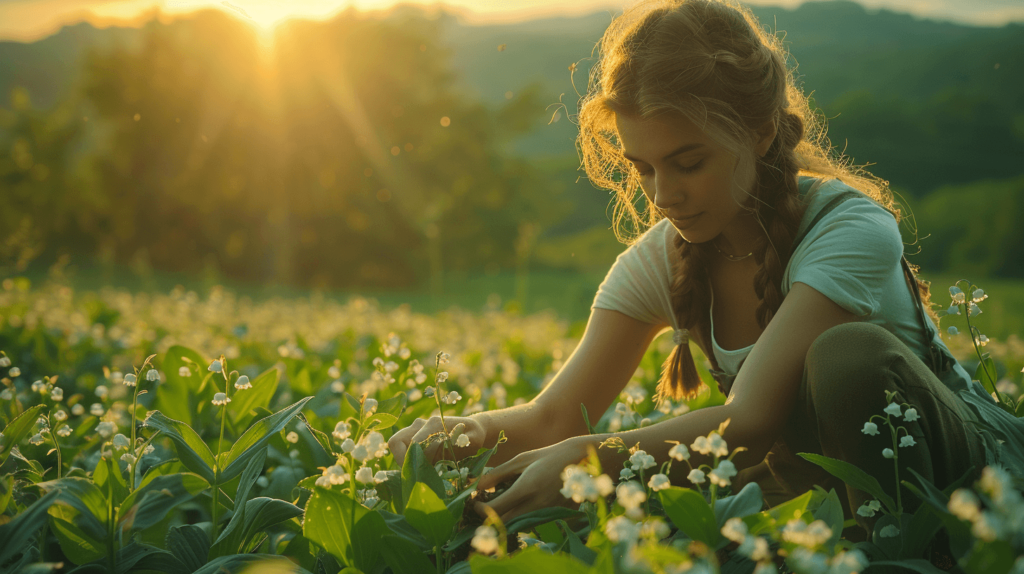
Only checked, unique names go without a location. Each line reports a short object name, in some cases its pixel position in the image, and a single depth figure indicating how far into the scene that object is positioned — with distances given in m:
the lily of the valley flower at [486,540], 1.10
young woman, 1.53
